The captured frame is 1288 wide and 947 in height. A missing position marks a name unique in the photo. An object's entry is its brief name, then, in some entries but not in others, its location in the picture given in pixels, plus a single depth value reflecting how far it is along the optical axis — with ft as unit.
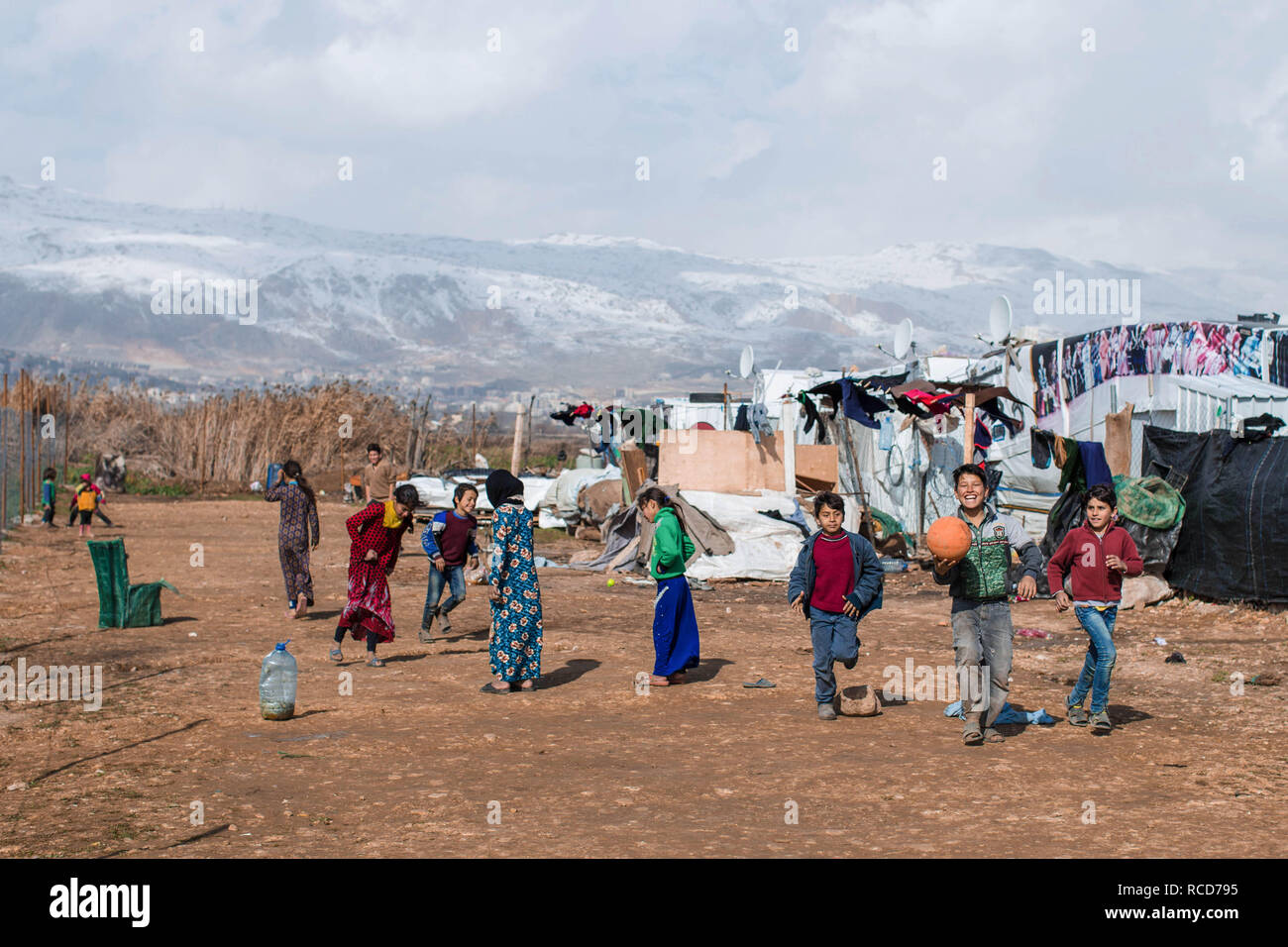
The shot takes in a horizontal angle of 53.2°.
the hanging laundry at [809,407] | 65.72
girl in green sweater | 32.53
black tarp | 41.73
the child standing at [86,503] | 75.41
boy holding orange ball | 24.27
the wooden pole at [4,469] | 68.03
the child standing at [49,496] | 80.48
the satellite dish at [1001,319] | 63.62
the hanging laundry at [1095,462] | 46.09
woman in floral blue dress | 30.81
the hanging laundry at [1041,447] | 46.73
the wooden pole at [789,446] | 64.23
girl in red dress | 34.37
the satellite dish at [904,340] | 77.61
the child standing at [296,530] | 42.57
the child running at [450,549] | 37.58
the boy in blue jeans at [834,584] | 26.76
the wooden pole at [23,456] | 81.40
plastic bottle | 26.94
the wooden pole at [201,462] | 132.77
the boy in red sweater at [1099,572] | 25.39
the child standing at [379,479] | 56.03
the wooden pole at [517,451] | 96.17
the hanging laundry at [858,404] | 60.34
